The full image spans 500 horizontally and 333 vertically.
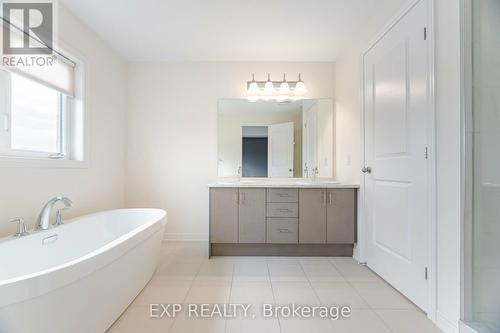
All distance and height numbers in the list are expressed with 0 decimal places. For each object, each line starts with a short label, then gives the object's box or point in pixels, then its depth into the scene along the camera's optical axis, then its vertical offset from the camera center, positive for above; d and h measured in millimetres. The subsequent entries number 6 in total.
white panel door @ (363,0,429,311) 1743 +98
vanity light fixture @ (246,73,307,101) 3396 +1011
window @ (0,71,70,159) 1872 +412
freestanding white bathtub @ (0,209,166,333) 995 -572
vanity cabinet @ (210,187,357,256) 2793 -519
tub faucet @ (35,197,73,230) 1870 -360
